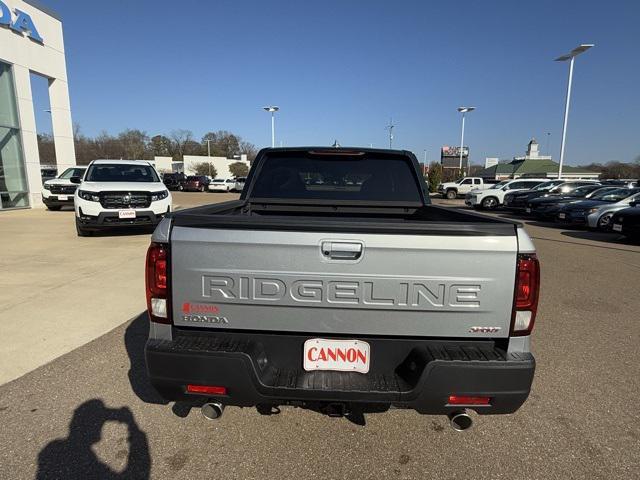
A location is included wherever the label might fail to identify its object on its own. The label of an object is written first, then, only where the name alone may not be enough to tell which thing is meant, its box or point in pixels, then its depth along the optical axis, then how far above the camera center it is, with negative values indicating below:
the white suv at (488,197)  23.14 -1.41
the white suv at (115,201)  9.08 -0.72
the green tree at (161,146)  100.30 +6.44
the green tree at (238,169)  80.31 +0.45
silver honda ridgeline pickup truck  1.94 -0.72
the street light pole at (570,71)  27.04 +7.54
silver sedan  12.59 -1.30
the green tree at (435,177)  40.34 -0.51
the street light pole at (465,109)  49.47 +7.96
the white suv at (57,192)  15.81 -0.89
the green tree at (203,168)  77.00 +0.56
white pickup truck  33.66 -1.15
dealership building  15.55 +3.53
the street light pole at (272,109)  43.58 +6.87
